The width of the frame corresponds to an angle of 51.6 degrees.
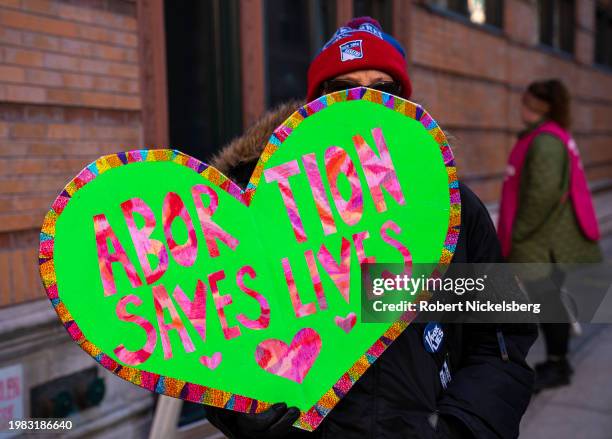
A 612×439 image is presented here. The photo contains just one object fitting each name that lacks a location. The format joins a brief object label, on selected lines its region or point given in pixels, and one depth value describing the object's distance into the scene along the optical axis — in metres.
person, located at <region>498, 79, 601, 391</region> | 3.69
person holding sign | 1.39
